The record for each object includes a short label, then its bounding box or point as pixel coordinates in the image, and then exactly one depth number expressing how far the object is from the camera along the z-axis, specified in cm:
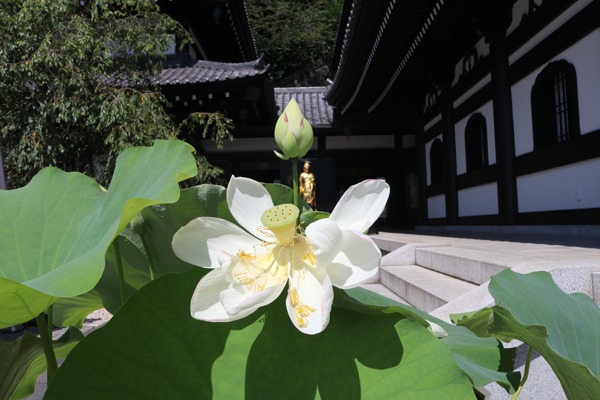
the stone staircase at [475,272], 156
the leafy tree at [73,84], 340
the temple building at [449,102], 341
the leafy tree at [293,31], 1267
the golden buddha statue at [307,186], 583
